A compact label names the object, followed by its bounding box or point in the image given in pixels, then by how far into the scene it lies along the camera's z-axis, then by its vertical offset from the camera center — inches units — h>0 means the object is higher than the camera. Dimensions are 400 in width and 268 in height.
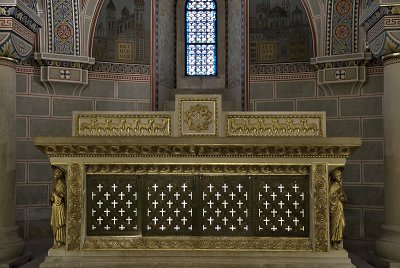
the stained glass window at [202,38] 415.5 +90.7
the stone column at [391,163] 268.5 -16.4
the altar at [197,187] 244.7 -28.4
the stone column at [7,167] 270.2 -17.9
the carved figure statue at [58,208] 246.4 -39.0
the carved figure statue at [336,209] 243.8 -39.8
